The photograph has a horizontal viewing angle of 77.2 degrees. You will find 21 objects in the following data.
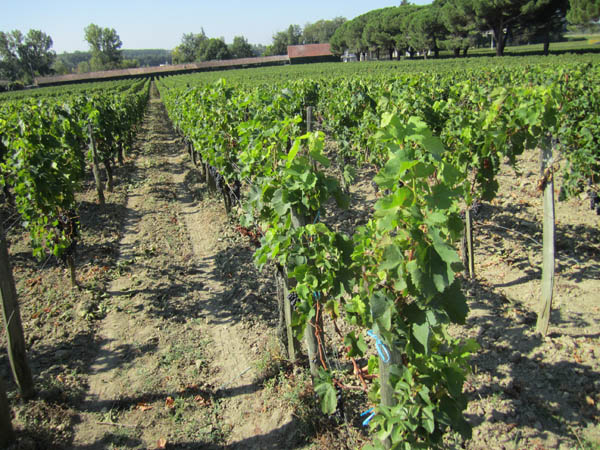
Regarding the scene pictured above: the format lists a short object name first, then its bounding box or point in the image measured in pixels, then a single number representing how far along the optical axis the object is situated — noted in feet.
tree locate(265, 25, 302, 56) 373.81
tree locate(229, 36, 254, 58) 363.76
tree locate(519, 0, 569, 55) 115.03
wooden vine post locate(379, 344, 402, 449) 6.35
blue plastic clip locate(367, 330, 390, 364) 6.28
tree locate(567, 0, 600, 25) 98.53
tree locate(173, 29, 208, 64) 400.86
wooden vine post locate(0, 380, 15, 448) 9.20
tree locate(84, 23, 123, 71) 371.97
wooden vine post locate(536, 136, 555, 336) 11.94
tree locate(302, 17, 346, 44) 481.46
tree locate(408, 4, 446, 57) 168.06
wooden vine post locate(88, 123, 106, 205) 26.94
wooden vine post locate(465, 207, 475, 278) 14.89
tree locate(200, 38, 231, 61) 328.49
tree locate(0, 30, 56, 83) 298.97
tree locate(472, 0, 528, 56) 121.19
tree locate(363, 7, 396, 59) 215.72
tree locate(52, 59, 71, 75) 378.73
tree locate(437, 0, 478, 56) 139.03
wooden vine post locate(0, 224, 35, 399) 9.99
